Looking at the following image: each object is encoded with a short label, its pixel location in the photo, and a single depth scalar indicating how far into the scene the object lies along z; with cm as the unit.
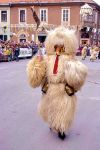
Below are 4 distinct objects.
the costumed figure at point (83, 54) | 2296
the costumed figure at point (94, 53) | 2240
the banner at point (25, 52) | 2203
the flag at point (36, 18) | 501
